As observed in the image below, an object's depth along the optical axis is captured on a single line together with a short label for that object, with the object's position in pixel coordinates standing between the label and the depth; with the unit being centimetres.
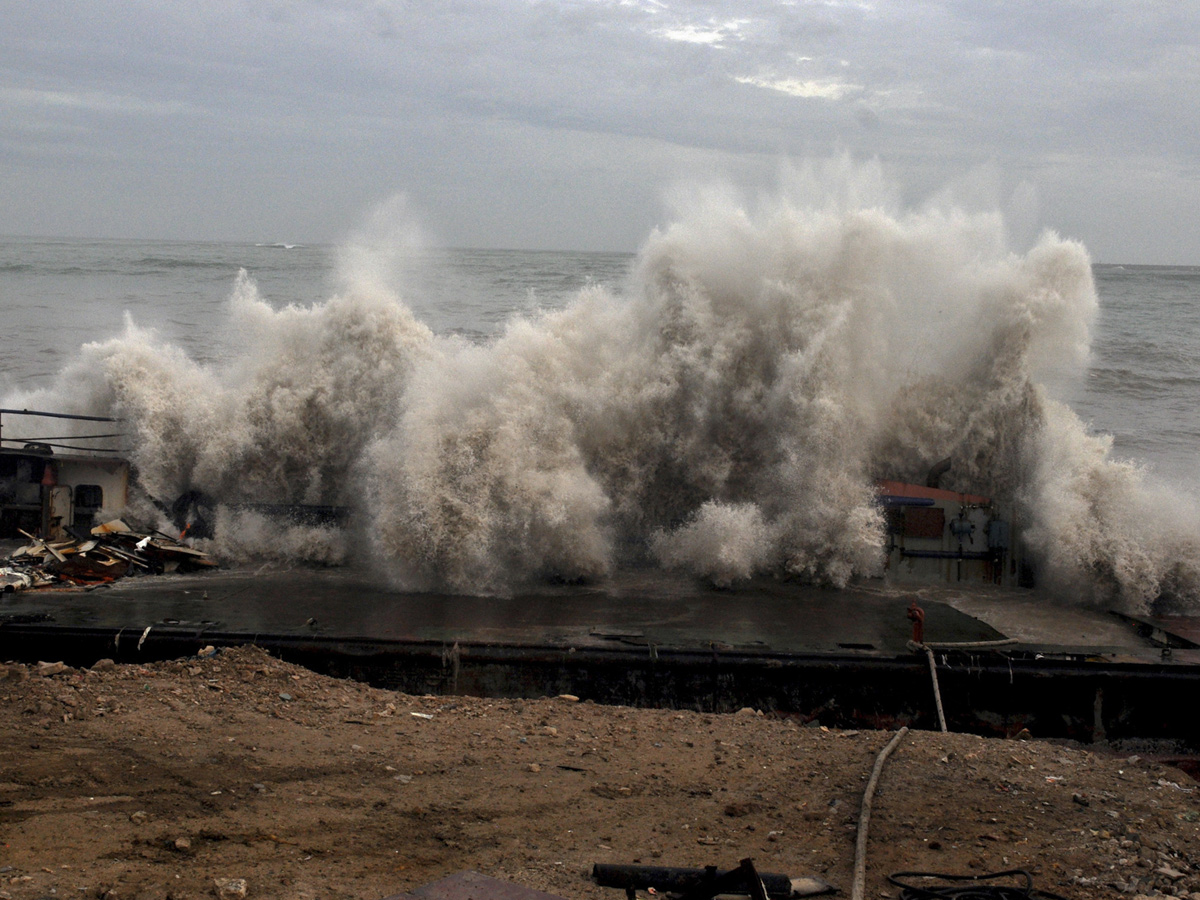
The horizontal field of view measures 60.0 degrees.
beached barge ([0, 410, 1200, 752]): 960
